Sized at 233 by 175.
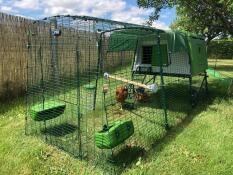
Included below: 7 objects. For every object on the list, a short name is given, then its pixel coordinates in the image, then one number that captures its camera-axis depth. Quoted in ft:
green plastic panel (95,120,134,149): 9.69
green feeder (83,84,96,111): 15.07
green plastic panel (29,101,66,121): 12.31
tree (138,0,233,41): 25.93
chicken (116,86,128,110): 15.35
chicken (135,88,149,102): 17.16
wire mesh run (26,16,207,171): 11.33
